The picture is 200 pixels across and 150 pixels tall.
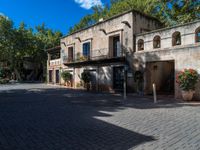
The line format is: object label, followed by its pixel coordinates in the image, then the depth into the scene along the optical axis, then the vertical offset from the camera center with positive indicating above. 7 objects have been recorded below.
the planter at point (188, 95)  8.64 -1.03
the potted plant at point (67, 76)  18.51 +0.20
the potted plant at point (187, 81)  8.42 -0.23
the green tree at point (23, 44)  30.00 +7.22
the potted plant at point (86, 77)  15.29 +0.05
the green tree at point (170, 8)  11.94 +5.99
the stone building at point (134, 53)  9.43 +1.88
